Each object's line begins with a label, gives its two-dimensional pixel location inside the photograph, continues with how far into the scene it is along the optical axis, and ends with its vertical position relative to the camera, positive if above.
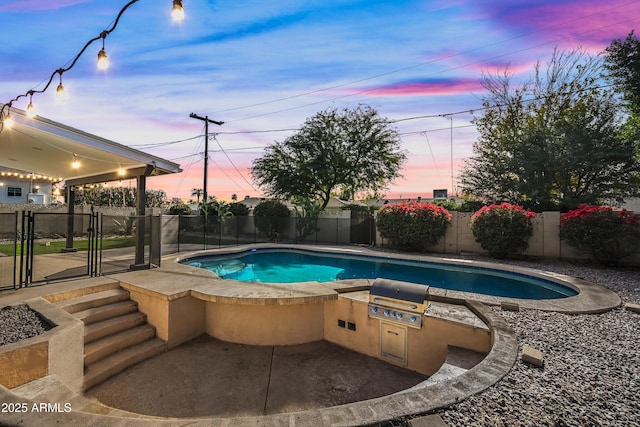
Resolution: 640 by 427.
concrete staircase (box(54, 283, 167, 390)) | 3.81 -1.79
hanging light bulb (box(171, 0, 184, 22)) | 3.03 +2.08
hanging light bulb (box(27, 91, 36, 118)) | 5.21 +1.94
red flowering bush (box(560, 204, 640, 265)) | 8.14 -0.40
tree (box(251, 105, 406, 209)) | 18.14 +3.72
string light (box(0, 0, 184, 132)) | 3.07 +2.08
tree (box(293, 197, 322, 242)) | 15.23 -0.25
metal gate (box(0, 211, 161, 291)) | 5.54 -1.25
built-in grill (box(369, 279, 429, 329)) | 4.02 -1.21
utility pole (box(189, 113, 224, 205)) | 17.81 +4.09
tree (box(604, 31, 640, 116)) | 9.34 +5.03
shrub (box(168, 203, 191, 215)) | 19.80 +0.22
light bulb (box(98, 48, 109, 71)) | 3.81 +1.98
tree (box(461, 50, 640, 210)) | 11.27 +3.17
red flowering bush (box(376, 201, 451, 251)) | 11.27 -0.34
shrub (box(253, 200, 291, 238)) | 16.03 -0.13
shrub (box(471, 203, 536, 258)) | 9.75 -0.41
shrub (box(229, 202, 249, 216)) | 18.83 +0.22
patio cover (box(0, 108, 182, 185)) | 5.41 +1.32
